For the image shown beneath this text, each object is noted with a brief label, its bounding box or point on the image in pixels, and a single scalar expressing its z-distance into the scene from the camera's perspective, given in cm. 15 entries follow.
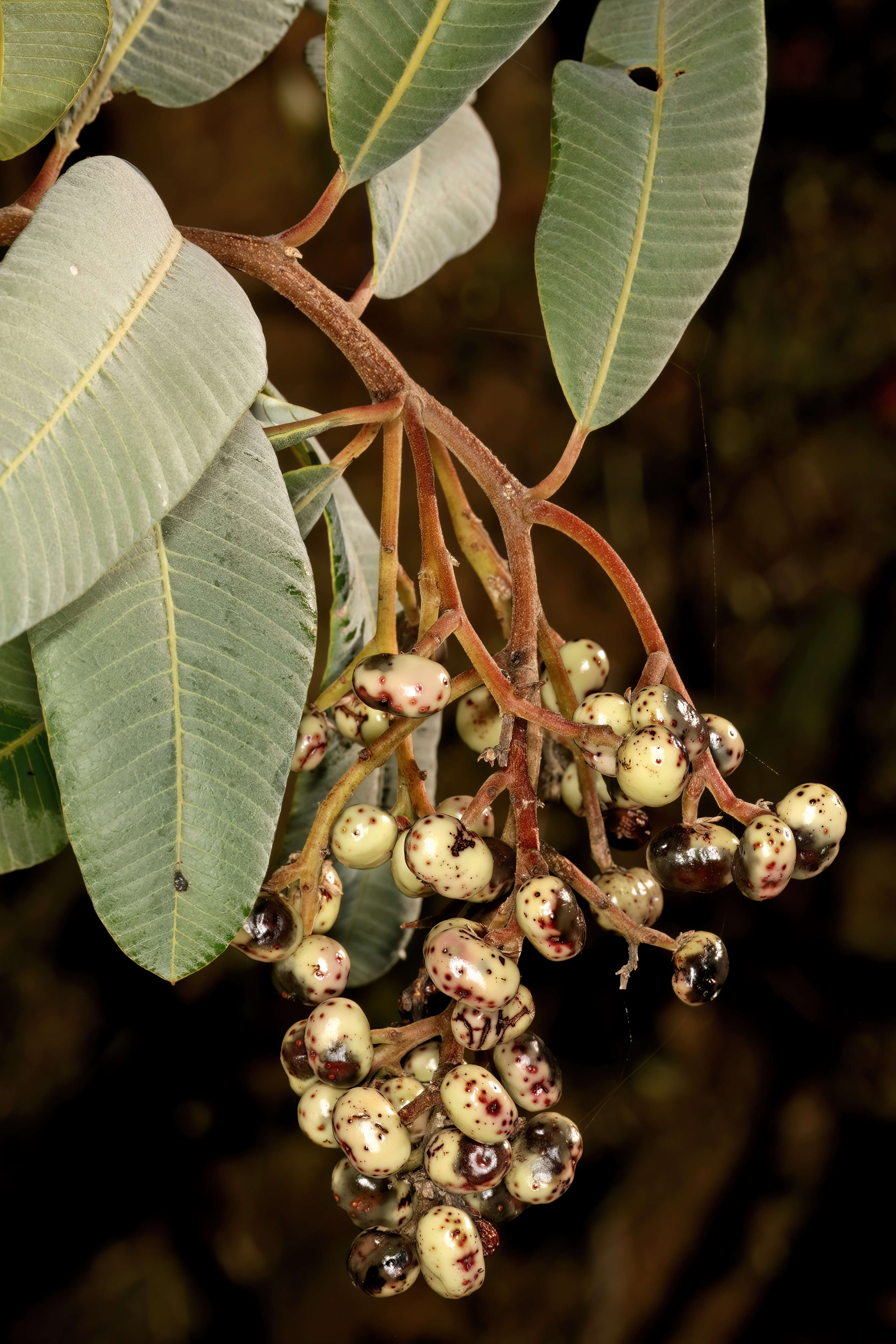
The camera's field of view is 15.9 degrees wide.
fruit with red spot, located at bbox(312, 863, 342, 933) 34
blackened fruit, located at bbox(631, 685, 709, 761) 33
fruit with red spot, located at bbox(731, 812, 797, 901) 33
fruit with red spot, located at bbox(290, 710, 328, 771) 36
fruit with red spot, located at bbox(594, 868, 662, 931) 35
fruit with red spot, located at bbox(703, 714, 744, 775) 35
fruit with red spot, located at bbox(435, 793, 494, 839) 34
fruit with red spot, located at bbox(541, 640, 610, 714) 37
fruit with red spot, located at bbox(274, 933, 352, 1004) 34
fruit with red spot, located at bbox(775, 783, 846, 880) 34
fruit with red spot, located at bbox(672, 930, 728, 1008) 33
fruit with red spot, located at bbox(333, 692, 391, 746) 35
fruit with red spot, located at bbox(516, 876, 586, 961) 33
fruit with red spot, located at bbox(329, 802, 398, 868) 34
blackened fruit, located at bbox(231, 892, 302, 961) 34
